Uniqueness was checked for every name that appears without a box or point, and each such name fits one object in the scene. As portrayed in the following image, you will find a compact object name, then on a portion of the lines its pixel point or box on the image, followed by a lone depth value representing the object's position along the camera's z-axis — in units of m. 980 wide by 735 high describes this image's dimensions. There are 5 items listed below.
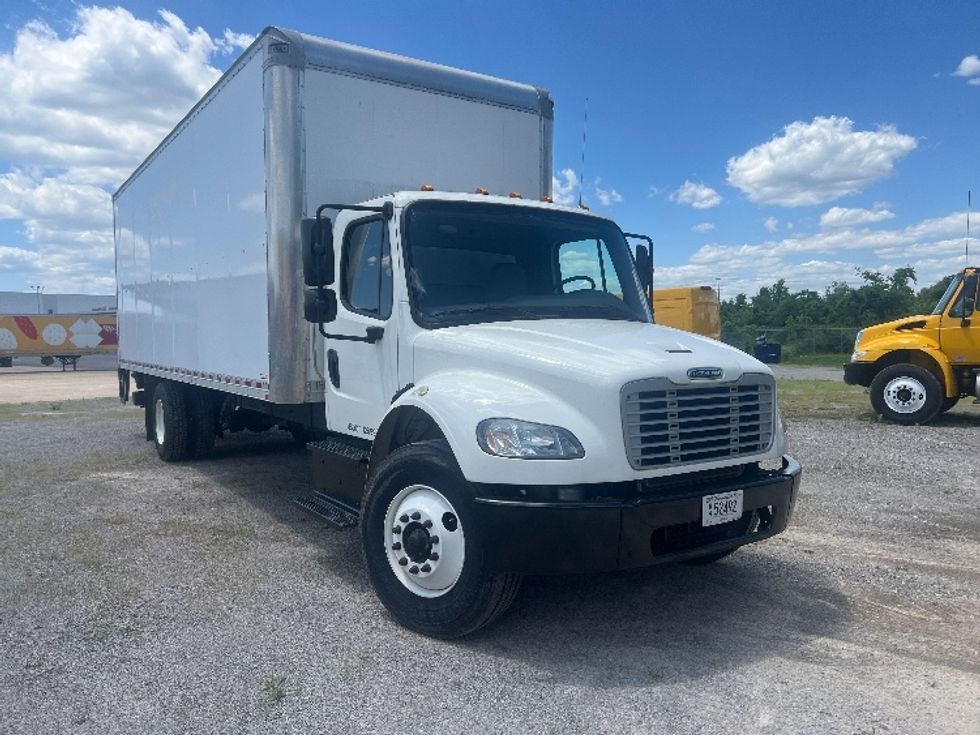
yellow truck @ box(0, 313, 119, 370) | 34.03
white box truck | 3.91
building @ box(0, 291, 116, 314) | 54.44
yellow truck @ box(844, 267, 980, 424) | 13.11
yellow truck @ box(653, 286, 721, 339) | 21.47
